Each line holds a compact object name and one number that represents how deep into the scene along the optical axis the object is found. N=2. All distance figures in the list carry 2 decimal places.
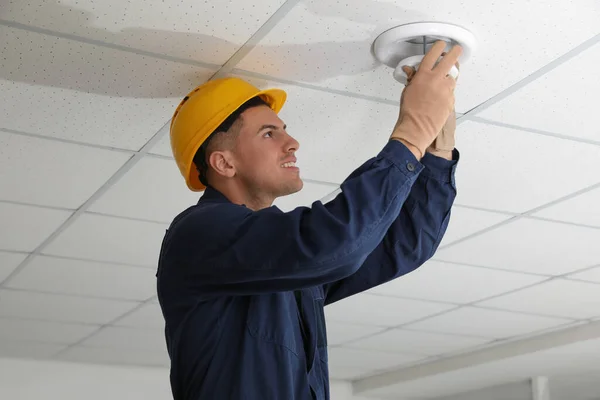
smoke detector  2.75
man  2.34
